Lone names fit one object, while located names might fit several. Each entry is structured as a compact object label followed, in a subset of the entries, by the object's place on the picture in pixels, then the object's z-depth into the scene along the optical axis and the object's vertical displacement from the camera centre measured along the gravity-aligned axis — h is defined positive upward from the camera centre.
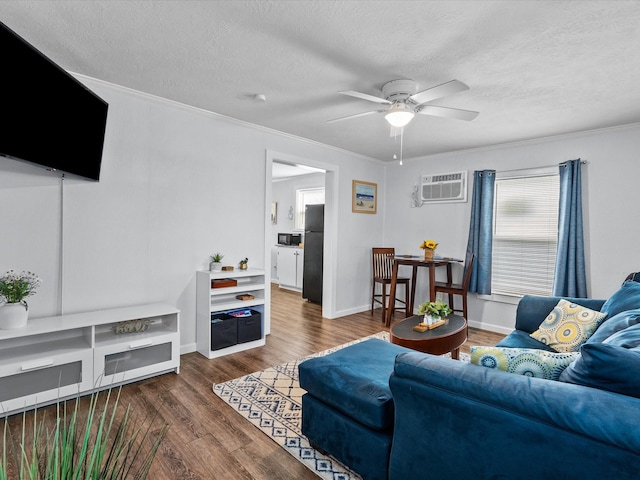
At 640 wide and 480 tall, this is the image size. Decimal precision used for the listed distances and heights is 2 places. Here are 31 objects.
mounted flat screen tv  1.76 +0.66
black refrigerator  5.74 -0.36
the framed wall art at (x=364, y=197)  5.24 +0.55
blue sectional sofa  1.07 -0.67
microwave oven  7.35 -0.18
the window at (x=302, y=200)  7.31 +0.67
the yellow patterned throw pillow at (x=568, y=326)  2.36 -0.63
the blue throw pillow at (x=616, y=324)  1.81 -0.46
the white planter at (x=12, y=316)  2.31 -0.63
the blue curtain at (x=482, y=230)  4.50 +0.08
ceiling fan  2.60 +0.99
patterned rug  1.91 -1.26
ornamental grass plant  0.53 -0.38
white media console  2.28 -0.94
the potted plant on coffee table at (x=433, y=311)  2.99 -0.67
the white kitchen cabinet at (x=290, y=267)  7.00 -0.76
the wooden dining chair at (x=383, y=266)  5.27 -0.50
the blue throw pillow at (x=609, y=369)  1.12 -0.42
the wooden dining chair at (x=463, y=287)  4.35 -0.66
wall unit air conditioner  4.81 +0.68
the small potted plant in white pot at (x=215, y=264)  3.58 -0.37
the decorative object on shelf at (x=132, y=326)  2.87 -0.85
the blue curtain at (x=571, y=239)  3.79 +0.00
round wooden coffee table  2.62 -0.80
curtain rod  3.84 +0.85
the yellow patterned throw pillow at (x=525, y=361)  1.39 -0.50
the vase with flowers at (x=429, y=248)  4.54 -0.17
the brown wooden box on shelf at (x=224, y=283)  3.47 -0.55
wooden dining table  4.37 -0.51
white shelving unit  3.37 -0.77
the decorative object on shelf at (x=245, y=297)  3.73 -0.73
